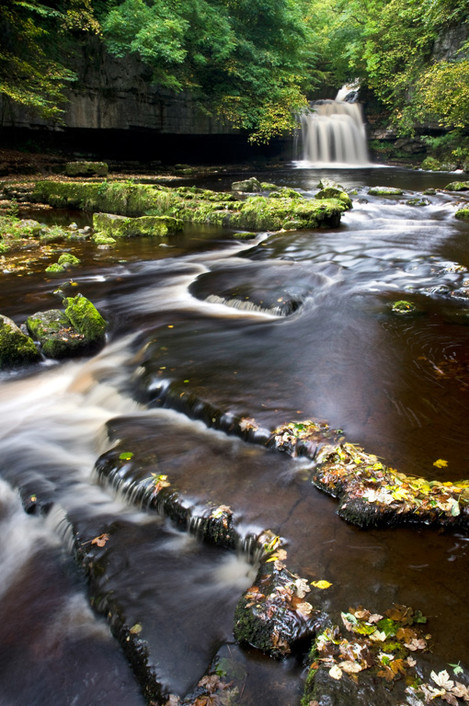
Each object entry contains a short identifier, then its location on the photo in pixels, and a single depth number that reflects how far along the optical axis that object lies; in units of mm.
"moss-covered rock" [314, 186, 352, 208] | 14609
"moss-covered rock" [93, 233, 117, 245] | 11219
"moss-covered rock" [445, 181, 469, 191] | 18141
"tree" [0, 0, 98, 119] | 16797
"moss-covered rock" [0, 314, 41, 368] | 5070
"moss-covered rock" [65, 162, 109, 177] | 19703
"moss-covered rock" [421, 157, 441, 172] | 28078
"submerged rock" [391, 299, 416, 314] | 6223
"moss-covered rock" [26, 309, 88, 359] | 5402
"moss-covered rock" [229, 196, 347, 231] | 12219
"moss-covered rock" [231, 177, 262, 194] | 17578
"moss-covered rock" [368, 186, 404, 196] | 16983
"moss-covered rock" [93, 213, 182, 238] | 12055
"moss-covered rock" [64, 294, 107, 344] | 5598
